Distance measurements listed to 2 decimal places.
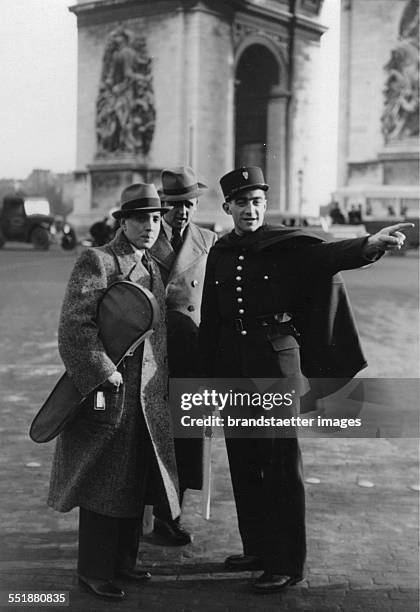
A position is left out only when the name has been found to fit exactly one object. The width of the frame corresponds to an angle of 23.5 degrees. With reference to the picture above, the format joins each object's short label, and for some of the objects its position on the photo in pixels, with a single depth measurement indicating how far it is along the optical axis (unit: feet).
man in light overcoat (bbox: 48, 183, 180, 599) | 13.15
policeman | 13.66
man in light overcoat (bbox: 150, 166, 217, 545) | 15.43
